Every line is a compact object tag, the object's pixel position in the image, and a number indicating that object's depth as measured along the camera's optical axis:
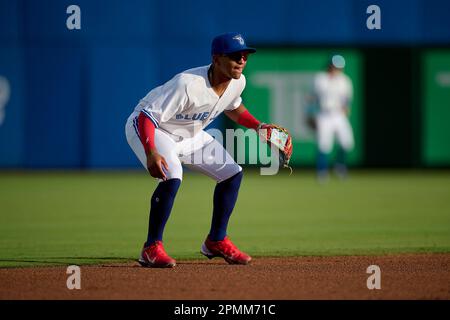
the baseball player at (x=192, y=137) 13.39
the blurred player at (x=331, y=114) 32.75
